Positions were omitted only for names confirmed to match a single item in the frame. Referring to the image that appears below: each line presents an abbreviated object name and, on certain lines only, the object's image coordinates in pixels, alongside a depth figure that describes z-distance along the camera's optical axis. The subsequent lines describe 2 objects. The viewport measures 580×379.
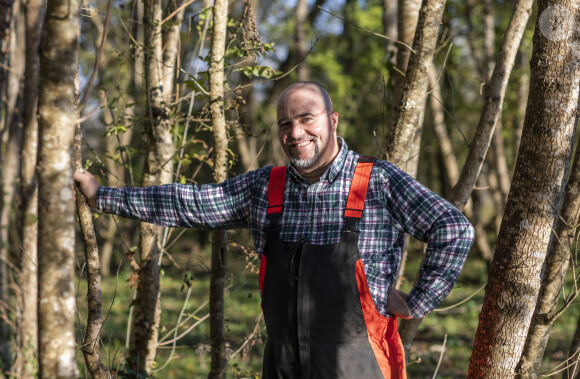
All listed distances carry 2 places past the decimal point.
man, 2.87
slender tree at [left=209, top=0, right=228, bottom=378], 4.20
